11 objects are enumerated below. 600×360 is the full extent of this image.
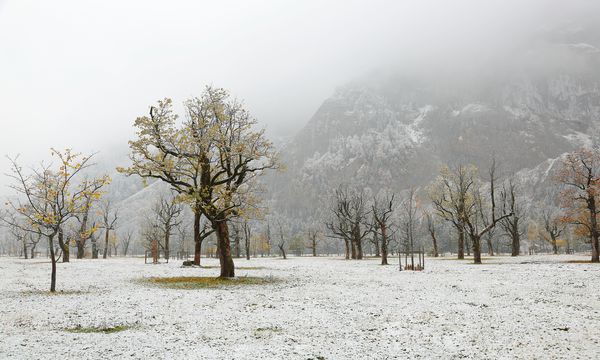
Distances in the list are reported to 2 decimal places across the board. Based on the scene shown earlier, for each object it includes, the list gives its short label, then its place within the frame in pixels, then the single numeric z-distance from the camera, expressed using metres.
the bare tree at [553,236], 100.38
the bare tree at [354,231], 80.12
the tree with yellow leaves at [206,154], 31.16
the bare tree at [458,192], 71.25
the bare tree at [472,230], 54.71
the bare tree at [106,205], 103.06
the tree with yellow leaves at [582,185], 48.28
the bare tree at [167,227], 72.44
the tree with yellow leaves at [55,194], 23.98
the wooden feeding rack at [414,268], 42.16
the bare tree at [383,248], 55.25
